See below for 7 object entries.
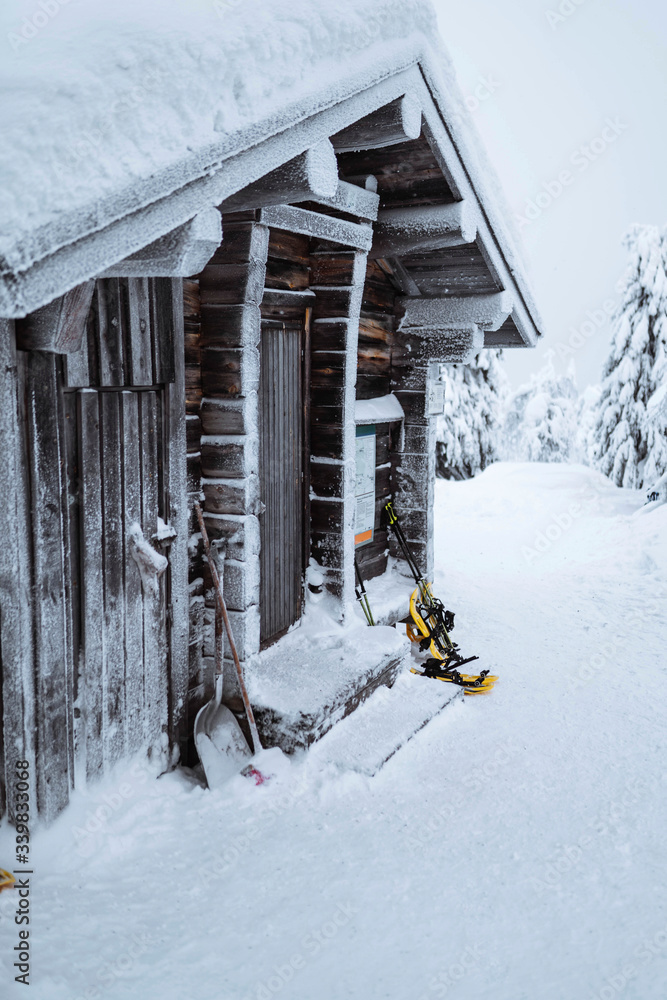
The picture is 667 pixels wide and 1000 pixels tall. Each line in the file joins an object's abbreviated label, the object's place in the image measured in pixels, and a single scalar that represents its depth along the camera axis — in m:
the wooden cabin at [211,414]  3.18
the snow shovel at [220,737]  4.32
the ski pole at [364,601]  6.44
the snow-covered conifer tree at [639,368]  15.29
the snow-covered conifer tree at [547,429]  26.28
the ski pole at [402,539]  7.26
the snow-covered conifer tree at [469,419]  20.88
